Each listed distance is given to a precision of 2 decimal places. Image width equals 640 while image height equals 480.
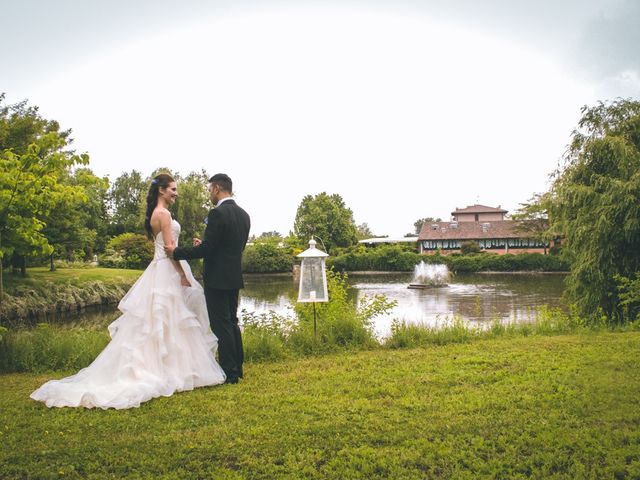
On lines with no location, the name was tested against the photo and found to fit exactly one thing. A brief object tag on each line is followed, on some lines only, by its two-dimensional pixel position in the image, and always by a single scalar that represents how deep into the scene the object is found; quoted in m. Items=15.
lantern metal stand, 7.48
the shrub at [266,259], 50.88
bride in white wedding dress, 4.54
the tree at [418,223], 102.38
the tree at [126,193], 67.31
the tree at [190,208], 41.34
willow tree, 10.75
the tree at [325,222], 58.91
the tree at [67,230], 23.55
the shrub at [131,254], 36.41
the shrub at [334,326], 7.30
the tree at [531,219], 50.55
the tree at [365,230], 98.95
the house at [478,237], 56.31
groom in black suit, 5.14
